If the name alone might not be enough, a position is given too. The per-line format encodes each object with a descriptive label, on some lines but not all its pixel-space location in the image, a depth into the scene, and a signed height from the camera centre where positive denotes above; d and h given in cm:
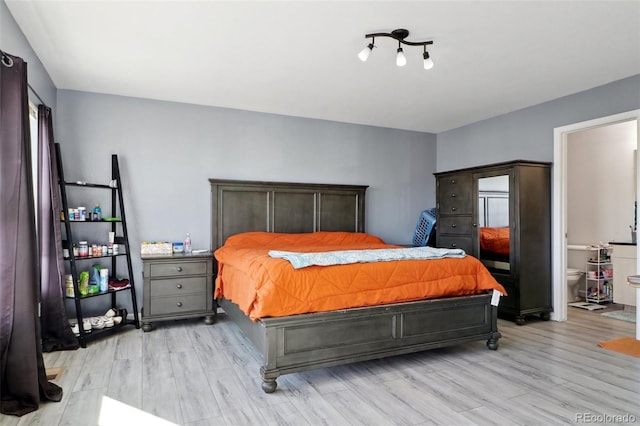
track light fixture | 268 +125
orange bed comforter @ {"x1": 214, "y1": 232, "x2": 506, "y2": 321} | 244 -47
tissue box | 391 -35
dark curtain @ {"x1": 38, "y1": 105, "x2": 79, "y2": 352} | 316 -33
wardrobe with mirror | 402 -14
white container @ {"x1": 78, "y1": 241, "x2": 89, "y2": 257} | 352 -32
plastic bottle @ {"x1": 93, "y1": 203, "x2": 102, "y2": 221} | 372 +2
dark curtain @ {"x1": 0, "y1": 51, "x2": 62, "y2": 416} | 210 -30
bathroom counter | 452 -63
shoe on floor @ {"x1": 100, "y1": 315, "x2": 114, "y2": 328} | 353 -99
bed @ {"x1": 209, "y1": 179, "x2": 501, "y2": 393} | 240 -82
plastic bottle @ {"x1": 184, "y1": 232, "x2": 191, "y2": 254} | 418 -33
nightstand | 369 -72
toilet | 504 -90
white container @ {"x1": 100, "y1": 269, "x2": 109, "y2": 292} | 359 -62
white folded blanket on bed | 256 -29
